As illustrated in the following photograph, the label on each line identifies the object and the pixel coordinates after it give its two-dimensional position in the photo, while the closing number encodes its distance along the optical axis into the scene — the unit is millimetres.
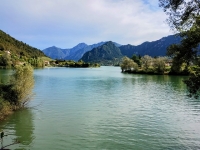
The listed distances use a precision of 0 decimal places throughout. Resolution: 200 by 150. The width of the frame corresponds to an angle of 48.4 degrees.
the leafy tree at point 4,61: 196025
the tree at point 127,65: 173750
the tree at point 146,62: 160125
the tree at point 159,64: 144600
